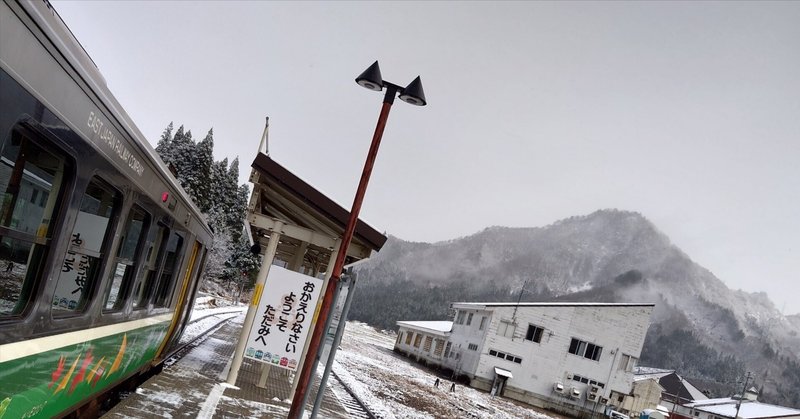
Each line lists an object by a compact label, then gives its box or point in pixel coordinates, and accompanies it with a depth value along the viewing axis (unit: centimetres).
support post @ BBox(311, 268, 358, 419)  723
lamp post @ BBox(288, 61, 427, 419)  802
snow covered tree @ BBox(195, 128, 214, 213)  5061
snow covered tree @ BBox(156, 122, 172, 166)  5563
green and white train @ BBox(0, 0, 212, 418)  308
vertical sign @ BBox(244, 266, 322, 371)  1088
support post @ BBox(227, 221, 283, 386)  1137
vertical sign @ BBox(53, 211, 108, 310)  431
